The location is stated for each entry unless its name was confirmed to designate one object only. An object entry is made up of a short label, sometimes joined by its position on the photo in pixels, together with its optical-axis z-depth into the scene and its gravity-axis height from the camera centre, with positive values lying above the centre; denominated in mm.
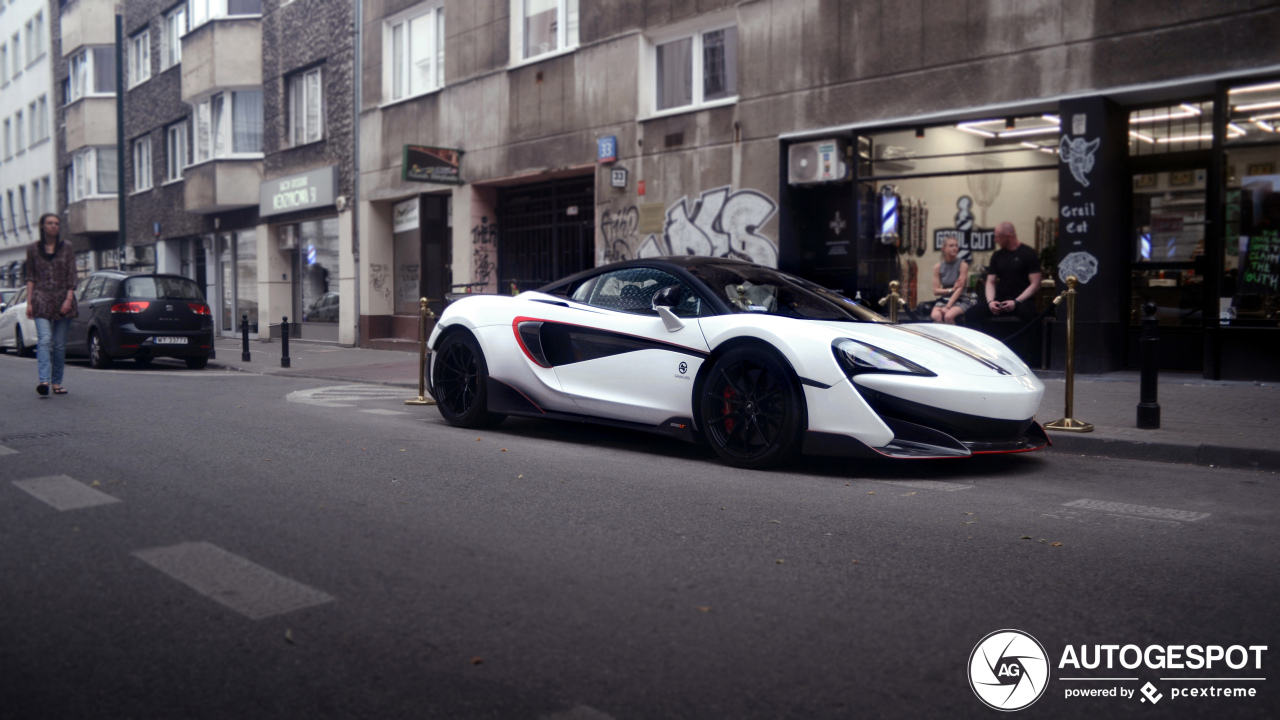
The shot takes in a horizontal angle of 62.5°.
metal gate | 17781 +1308
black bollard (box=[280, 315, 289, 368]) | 15984 -541
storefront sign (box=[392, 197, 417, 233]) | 21188 +1849
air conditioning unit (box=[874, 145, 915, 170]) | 13094 +1832
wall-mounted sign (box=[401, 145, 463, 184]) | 18281 +2507
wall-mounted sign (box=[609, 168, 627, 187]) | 16188 +1975
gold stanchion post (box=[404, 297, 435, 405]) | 10461 -518
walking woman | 10352 +94
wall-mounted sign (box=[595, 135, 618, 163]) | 16250 +2432
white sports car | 5992 -392
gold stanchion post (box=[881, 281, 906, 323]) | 8922 +37
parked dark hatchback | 15242 -185
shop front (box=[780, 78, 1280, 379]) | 10570 +1111
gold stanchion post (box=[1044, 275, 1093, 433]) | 7719 -547
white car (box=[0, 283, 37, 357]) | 18828 -384
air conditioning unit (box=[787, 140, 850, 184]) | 13516 +1852
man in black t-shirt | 11188 +310
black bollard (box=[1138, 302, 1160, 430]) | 7699 -564
